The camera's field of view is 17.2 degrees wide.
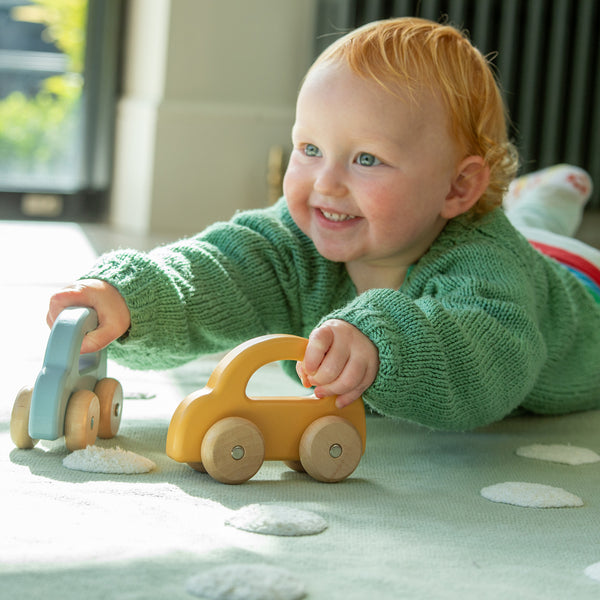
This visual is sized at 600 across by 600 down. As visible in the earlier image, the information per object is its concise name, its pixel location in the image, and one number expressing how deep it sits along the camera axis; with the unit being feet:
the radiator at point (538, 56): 10.66
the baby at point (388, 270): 4.28
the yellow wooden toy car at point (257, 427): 4.11
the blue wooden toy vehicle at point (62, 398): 4.15
